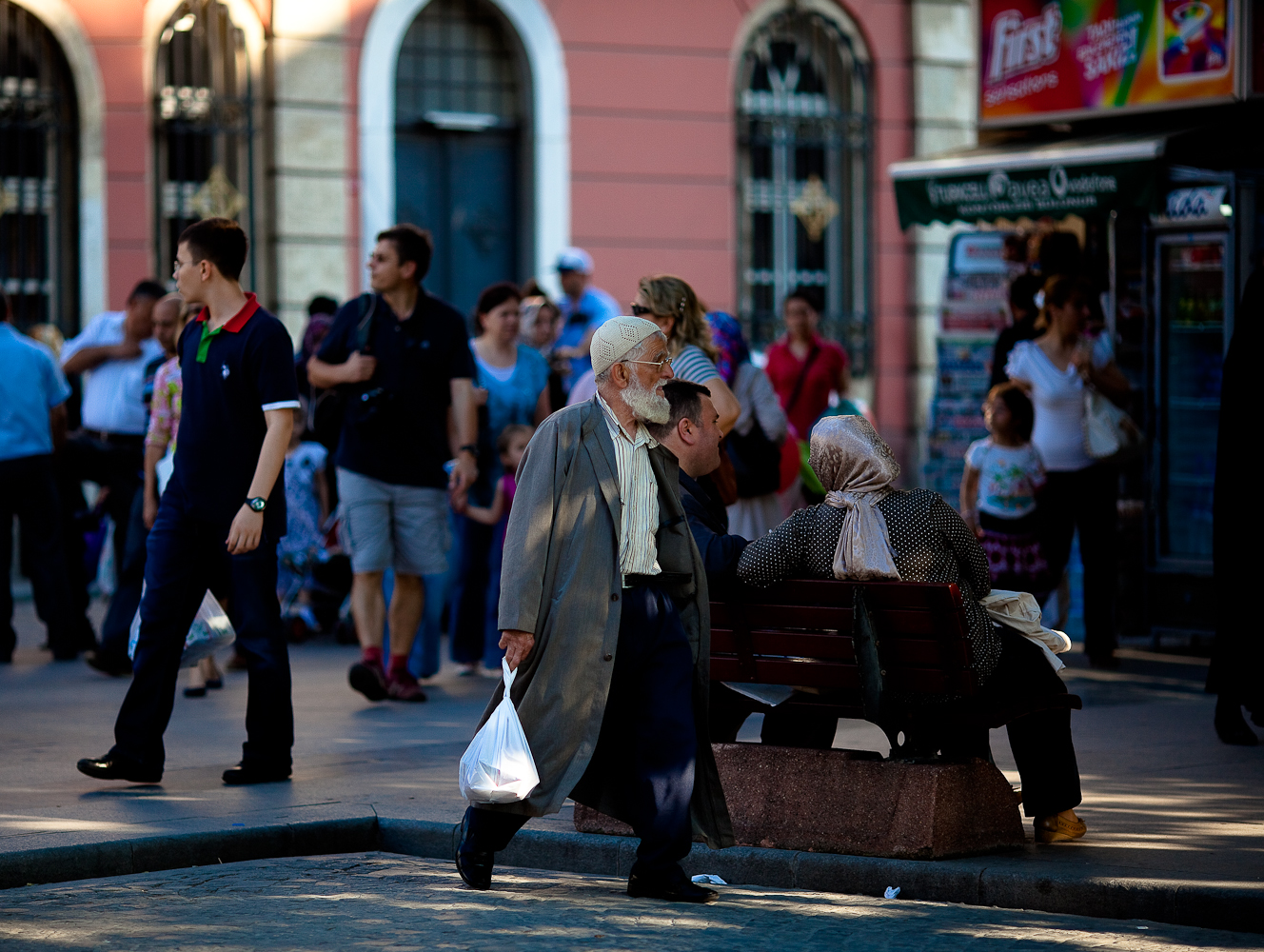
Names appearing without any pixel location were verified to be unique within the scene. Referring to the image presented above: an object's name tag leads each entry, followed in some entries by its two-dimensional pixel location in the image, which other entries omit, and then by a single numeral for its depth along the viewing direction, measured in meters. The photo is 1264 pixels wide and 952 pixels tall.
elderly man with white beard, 11.23
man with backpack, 18.48
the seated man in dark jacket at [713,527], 11.99
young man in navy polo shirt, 14.57
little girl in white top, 21.00
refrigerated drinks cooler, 22.22
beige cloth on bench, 12.38
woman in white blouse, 21.16
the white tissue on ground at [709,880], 12.23
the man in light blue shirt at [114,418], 22.47
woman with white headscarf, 12.02
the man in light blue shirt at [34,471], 21.89
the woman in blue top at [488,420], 20.97
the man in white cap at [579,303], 27.34
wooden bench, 11.73
